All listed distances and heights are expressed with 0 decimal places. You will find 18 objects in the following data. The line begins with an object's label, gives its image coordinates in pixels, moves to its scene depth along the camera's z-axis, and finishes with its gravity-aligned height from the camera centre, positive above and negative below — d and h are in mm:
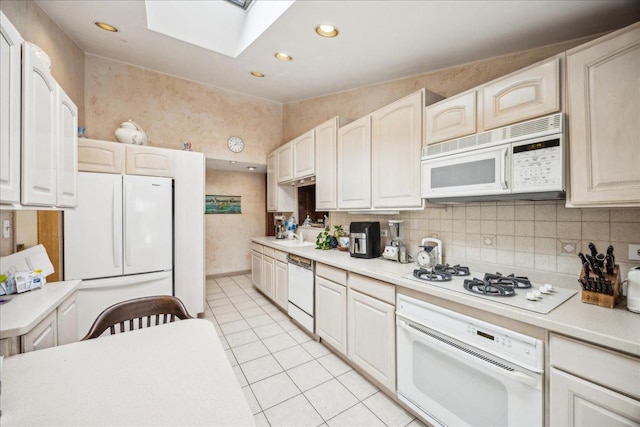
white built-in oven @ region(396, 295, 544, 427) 1176 -834
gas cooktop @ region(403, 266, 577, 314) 1302 -435
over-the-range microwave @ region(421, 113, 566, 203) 1363 +310
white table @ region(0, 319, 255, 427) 751 -592
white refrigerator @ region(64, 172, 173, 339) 2541 -272
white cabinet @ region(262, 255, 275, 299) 3523 -890
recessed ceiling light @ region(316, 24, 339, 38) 2102 +1552
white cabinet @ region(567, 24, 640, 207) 1155 +457
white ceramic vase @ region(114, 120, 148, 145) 2945 +937
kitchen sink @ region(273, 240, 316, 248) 3437 -414
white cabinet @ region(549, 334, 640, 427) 952 -682
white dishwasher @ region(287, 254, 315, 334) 2697 -848
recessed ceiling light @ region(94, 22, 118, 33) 2550 +1914
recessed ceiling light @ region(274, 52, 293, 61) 2686 +1696
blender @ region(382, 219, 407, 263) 2252 -295
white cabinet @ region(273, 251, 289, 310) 3168 -849
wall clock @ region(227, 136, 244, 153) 4129 +1153
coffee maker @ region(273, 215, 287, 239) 4278 -217
